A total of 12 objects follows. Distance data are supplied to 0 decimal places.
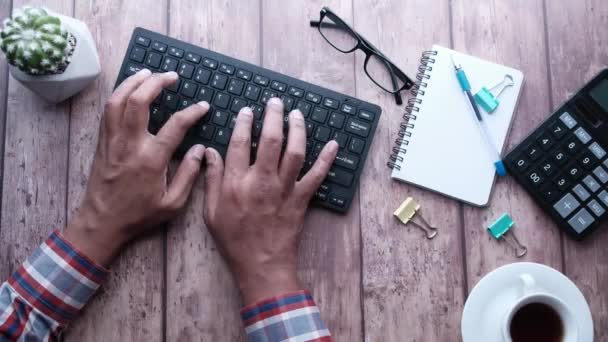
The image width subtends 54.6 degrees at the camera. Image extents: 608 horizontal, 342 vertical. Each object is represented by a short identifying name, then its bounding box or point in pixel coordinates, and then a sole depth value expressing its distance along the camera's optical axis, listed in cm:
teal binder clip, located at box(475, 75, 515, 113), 85
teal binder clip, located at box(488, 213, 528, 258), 84
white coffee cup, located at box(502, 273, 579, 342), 73
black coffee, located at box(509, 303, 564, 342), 75
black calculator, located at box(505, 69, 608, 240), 82
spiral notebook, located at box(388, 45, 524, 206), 84
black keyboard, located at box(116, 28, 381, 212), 83
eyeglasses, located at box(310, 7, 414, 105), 87
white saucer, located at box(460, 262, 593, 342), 77
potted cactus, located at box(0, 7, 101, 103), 72
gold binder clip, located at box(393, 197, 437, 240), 84
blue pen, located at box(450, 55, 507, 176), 84
